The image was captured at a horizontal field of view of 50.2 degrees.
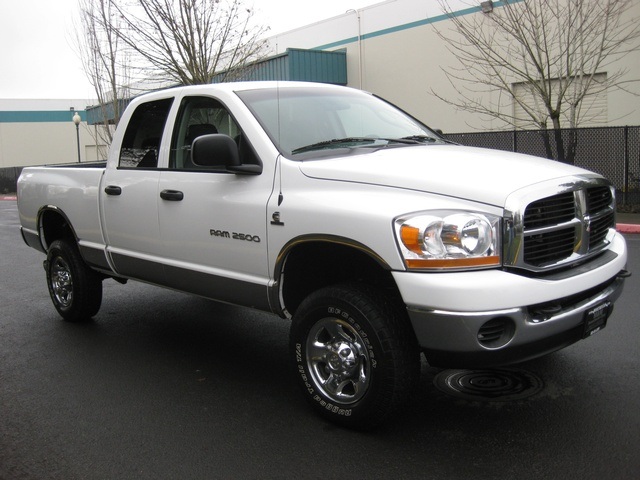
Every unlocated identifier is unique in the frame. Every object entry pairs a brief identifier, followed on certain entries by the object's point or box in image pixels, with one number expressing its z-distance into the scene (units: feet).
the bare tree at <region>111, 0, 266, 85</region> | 64.03
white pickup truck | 10.94
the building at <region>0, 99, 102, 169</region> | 162.20
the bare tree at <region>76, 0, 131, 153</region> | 75.67
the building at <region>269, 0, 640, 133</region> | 64.80
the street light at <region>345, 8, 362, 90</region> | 73.87
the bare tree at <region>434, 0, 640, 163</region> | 48.96
